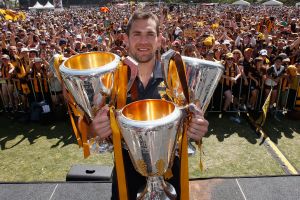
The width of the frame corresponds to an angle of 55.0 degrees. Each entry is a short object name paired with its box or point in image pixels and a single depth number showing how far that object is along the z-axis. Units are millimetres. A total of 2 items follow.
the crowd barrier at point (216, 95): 7582
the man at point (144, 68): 2068
